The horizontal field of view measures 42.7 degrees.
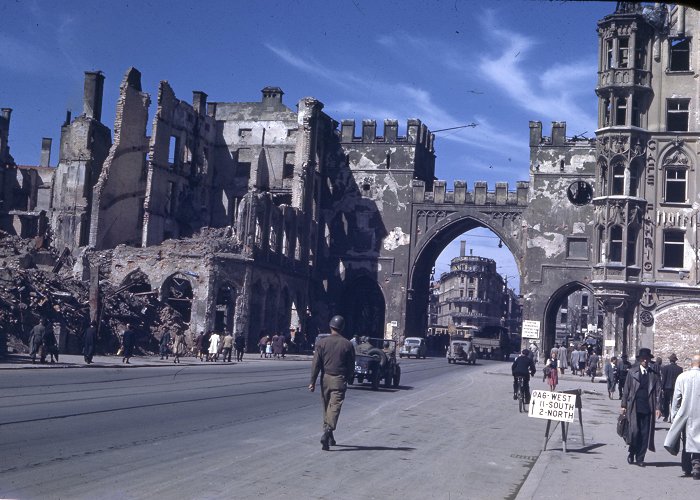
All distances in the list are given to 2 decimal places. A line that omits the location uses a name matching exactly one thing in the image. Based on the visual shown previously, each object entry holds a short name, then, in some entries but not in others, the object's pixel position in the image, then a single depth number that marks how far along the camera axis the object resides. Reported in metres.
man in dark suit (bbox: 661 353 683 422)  19.69
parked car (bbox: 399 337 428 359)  60.47
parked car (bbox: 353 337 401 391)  26.08
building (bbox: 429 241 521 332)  128.88
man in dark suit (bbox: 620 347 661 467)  12.44
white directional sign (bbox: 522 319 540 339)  46.09
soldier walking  11.74
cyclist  22.81
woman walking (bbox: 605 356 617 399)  29.89
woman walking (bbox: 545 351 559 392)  25.06
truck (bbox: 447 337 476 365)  56.16
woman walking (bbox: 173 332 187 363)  36.91
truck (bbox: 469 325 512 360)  70.69
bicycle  22.19
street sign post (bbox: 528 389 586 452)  13.62
